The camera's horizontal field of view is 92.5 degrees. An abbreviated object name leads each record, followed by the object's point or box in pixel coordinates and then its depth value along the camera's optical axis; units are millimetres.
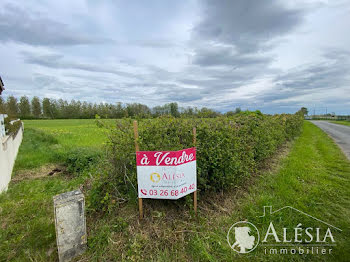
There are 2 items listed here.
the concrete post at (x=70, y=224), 2150
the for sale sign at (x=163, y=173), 2551
